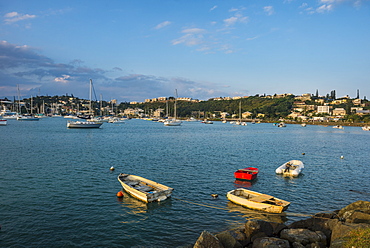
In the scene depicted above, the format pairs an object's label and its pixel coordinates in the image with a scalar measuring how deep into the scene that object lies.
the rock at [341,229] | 11.57
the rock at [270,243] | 11.36
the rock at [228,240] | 11.75
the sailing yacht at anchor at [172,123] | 137.12
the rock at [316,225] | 13.49
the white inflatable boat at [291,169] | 29.73
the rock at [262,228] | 13.06
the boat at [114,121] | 167.44
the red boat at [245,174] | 26.98
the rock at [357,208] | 15.75
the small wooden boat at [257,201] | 18.03
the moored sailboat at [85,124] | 97.09
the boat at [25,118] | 164.25
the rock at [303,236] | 12.23
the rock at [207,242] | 10.87
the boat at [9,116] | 188.12
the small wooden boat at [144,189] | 19.77
